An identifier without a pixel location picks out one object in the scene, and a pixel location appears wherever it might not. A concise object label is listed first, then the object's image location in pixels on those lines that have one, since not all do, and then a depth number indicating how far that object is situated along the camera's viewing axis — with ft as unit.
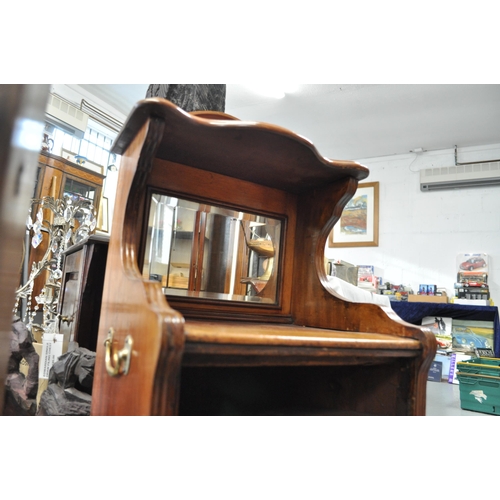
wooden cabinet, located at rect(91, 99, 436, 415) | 1.49
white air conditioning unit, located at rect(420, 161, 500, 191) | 13.32
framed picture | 15.31
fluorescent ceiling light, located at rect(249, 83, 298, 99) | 11.14
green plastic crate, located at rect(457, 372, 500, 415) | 7.01
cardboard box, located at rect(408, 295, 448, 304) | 12.92
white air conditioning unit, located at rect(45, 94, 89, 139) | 10.68
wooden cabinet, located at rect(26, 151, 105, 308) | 9.53
